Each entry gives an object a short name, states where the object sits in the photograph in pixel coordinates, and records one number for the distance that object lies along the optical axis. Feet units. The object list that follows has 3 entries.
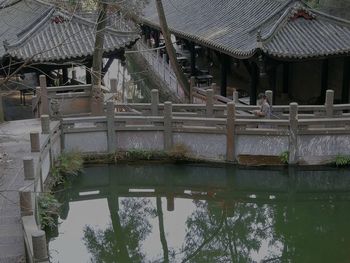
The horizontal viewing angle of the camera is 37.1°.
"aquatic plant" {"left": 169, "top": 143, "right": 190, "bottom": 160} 43.68
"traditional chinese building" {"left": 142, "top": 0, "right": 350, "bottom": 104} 50.93
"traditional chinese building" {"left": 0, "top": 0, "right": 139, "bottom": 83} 52.49
